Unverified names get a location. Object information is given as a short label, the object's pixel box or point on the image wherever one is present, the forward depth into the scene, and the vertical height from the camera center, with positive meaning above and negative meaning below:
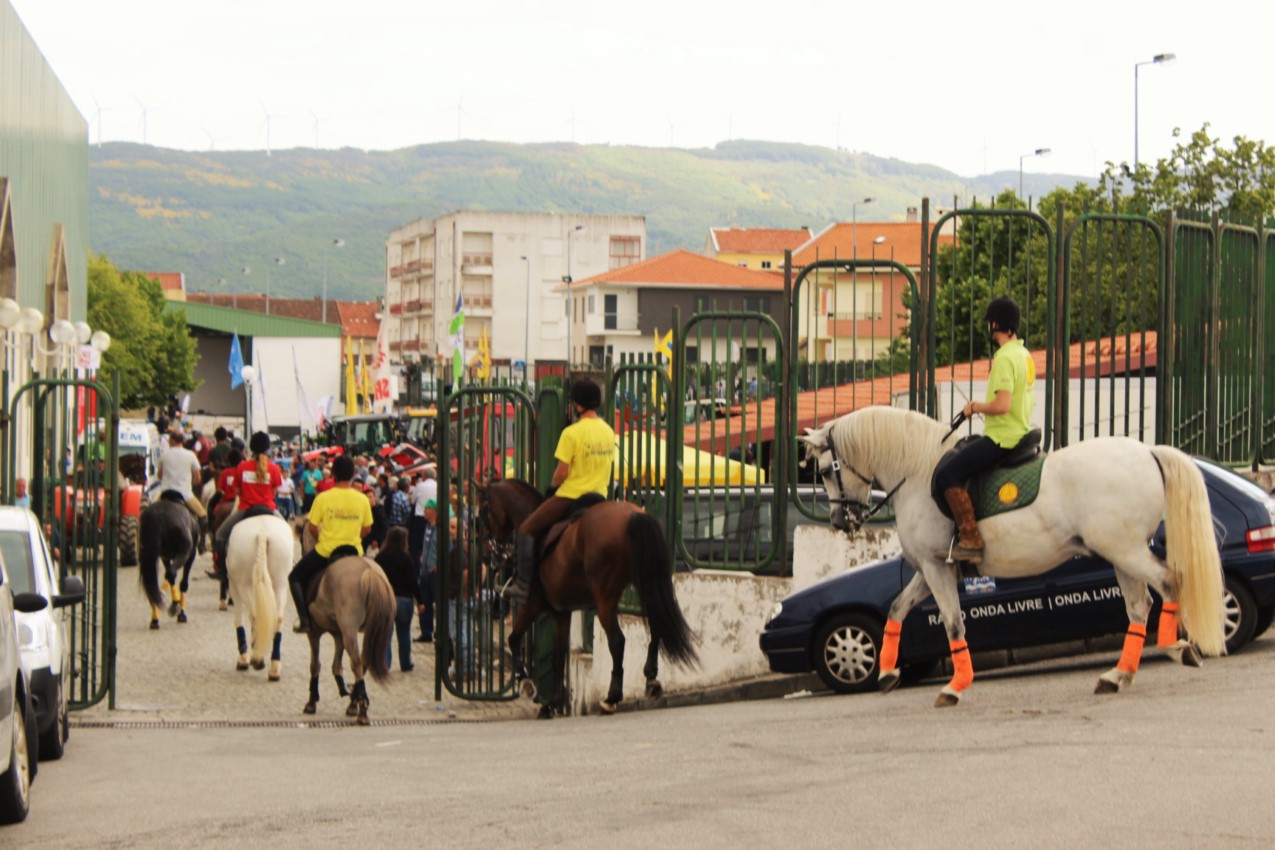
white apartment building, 134.25 +11.37
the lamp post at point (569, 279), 102.56 +7.94
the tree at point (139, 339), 90.06 +3.99
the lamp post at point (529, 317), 129.24 +7.21
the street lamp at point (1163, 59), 50.12 +9.92
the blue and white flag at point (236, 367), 61.05 +1.66
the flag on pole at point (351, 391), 69.62 +0.97
